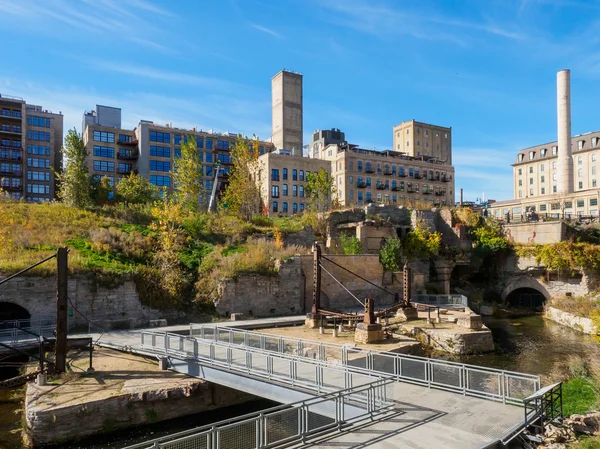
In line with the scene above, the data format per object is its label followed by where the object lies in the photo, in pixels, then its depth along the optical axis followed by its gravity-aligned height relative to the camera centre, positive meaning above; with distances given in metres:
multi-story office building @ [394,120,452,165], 99.31 +22.07
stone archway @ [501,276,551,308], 41.59 -4.87
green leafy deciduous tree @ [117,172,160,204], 47.19 +5.38
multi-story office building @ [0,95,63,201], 69.25 +14.02
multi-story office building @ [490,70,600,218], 58.78 +10.93
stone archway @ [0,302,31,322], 24.26 -3.67
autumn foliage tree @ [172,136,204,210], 45.94 +6.73
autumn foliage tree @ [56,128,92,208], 40.28 +5.78
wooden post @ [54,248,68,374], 16.17 -2.53
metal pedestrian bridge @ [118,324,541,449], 9.41 -4.01
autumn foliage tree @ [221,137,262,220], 46.31 +5.60
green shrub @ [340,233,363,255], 38.72 -0.36
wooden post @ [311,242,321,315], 26.36 -2.25
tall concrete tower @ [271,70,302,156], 75.38 +21.31
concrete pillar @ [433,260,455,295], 41.44 -2.84
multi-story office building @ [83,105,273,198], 66.81 +13.48
